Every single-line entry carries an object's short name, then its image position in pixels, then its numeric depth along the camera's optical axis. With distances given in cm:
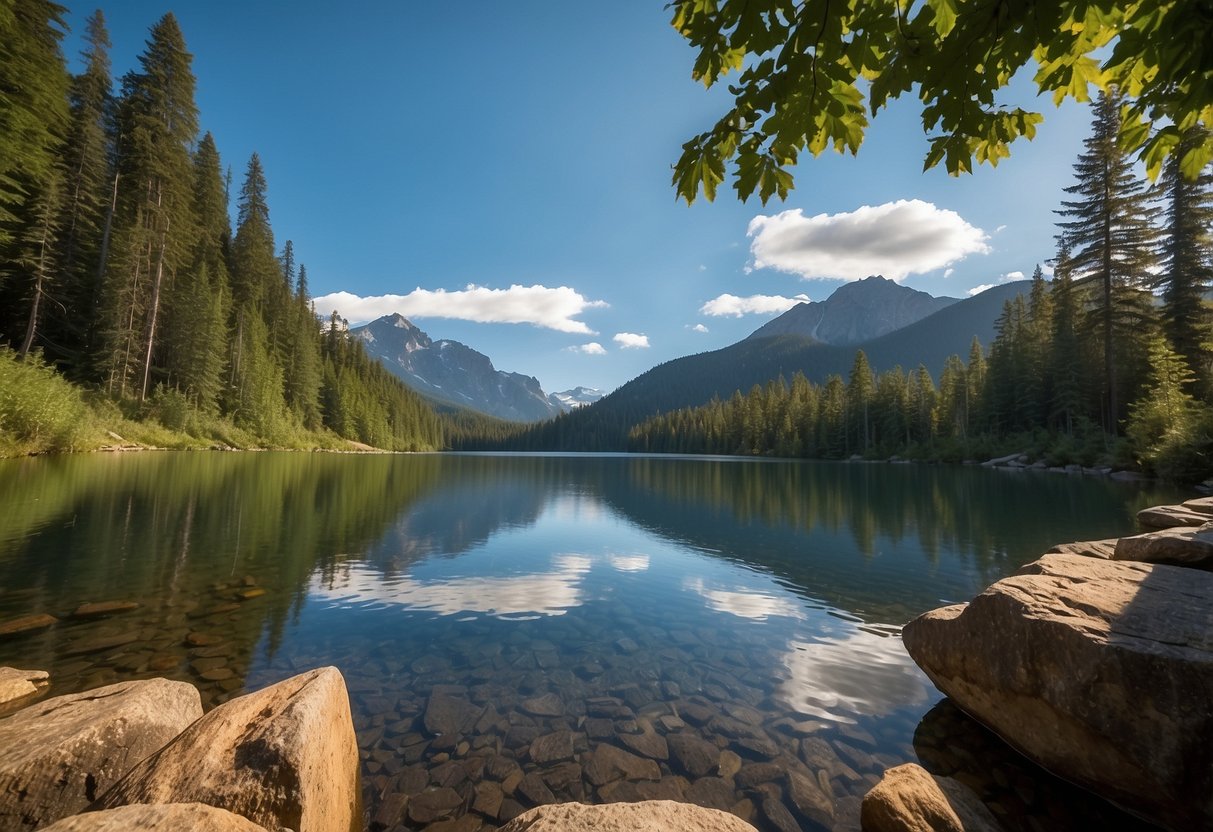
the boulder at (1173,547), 597
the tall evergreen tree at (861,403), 8644
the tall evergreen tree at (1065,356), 4919
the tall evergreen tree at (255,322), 5771
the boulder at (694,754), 499
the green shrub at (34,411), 2227
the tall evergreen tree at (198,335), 4788
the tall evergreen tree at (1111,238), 3834
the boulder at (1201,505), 947
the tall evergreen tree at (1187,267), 3619
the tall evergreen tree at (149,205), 4041
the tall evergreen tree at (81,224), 3884
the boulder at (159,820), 204
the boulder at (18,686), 528
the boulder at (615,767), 484
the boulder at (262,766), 297
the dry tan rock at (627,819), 274
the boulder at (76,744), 321
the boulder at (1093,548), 790
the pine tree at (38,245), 3259
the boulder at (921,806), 370
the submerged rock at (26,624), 711
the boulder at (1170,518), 866
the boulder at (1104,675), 382
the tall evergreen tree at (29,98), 2492
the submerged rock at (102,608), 789
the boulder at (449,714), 560
